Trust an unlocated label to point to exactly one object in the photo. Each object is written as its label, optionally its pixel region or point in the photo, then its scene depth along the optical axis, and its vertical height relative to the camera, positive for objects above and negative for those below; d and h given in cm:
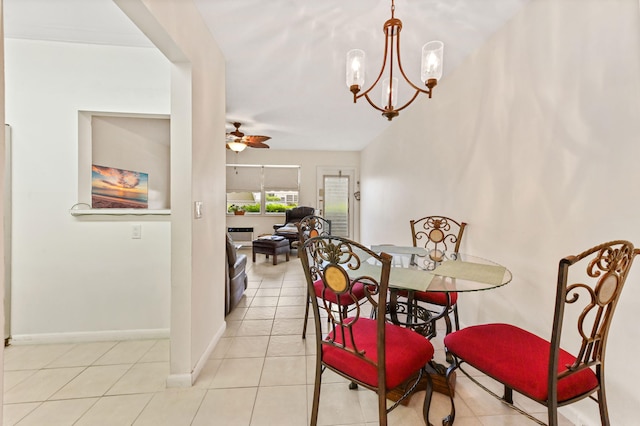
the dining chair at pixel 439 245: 192 -32
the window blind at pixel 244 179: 662 +84
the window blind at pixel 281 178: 672 +87
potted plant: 658 +9
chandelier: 147 +82
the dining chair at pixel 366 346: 115 -64
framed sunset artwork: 221 +20
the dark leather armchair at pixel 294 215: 625 -6
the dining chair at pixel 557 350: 99 -63
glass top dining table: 140 -36
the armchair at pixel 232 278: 278 -72
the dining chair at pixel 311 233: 209 -19
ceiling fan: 424 +121
